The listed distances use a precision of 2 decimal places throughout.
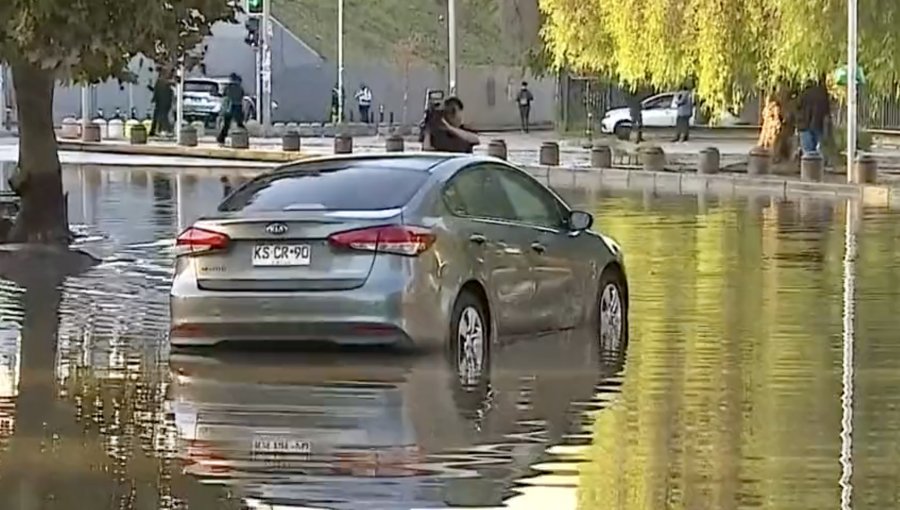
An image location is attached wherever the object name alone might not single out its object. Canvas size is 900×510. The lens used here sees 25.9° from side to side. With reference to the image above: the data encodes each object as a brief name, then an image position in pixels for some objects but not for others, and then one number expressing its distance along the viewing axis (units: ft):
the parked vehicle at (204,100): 200.75
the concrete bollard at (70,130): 175.01
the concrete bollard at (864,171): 106.73
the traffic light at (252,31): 188.03
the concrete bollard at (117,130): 181.32
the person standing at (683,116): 191.01
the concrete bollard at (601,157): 129.90
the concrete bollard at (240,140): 155.22
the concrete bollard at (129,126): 171.32
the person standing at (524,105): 216.54
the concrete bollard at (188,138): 160.59
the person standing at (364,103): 220.43
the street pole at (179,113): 166.99
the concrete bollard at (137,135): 165.58
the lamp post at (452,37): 144.46
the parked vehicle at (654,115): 198.18
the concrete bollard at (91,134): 168.66
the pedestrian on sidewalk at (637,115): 185.56
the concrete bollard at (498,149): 135.85
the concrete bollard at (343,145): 145.77
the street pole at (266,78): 189.88
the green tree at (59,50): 61.98
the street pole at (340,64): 213.25
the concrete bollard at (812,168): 111.34
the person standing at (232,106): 163.12
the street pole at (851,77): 103.81
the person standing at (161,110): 182.50
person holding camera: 74.38
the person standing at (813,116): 124.06
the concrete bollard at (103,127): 175.11
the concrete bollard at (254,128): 189.61
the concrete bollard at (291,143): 149.47
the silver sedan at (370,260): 39.63
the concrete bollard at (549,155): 132.36
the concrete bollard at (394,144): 139.88
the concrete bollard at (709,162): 122.21
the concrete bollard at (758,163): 119.65
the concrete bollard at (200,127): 190.21
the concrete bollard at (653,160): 126.82
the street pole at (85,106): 179.61
